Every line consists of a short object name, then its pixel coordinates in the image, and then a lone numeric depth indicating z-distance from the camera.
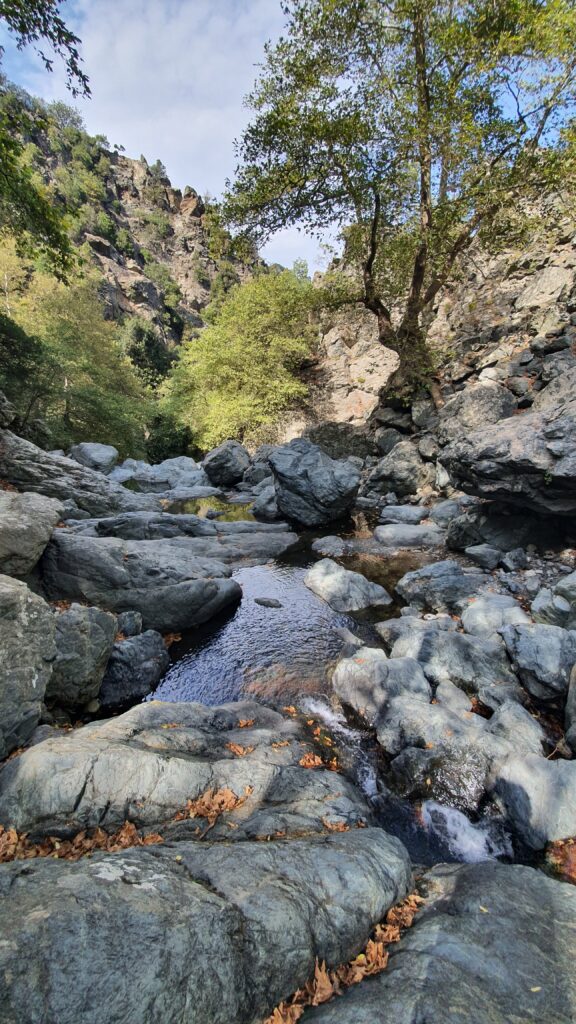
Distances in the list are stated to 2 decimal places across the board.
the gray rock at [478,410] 15.17
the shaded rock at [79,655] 5.58
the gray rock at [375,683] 5.96
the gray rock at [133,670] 6.34
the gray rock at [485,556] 10.39
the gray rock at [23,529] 6.29
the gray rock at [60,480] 13.12
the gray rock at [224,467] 25.91
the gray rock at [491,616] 7.41
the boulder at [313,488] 15.52
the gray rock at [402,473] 18.08
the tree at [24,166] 8.18
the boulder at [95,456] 23.65
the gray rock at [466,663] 5.93
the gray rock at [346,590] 9.71
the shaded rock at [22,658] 4.23
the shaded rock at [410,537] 13.21
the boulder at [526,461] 9.20
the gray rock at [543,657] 5.62
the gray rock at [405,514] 15.07
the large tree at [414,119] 13.25
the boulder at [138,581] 7.66
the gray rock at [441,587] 9.01
